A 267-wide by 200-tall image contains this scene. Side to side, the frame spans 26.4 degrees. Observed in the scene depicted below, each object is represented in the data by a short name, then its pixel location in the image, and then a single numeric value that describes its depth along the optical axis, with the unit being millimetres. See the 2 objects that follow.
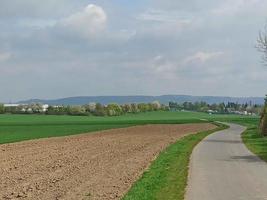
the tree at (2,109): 146250
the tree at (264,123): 47219
